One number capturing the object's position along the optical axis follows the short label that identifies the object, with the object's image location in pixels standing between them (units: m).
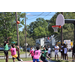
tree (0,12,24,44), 46.96
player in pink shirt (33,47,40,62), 13.74
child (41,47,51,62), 14.46
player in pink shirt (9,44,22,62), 16.25
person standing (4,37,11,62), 16.22
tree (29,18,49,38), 104.87
